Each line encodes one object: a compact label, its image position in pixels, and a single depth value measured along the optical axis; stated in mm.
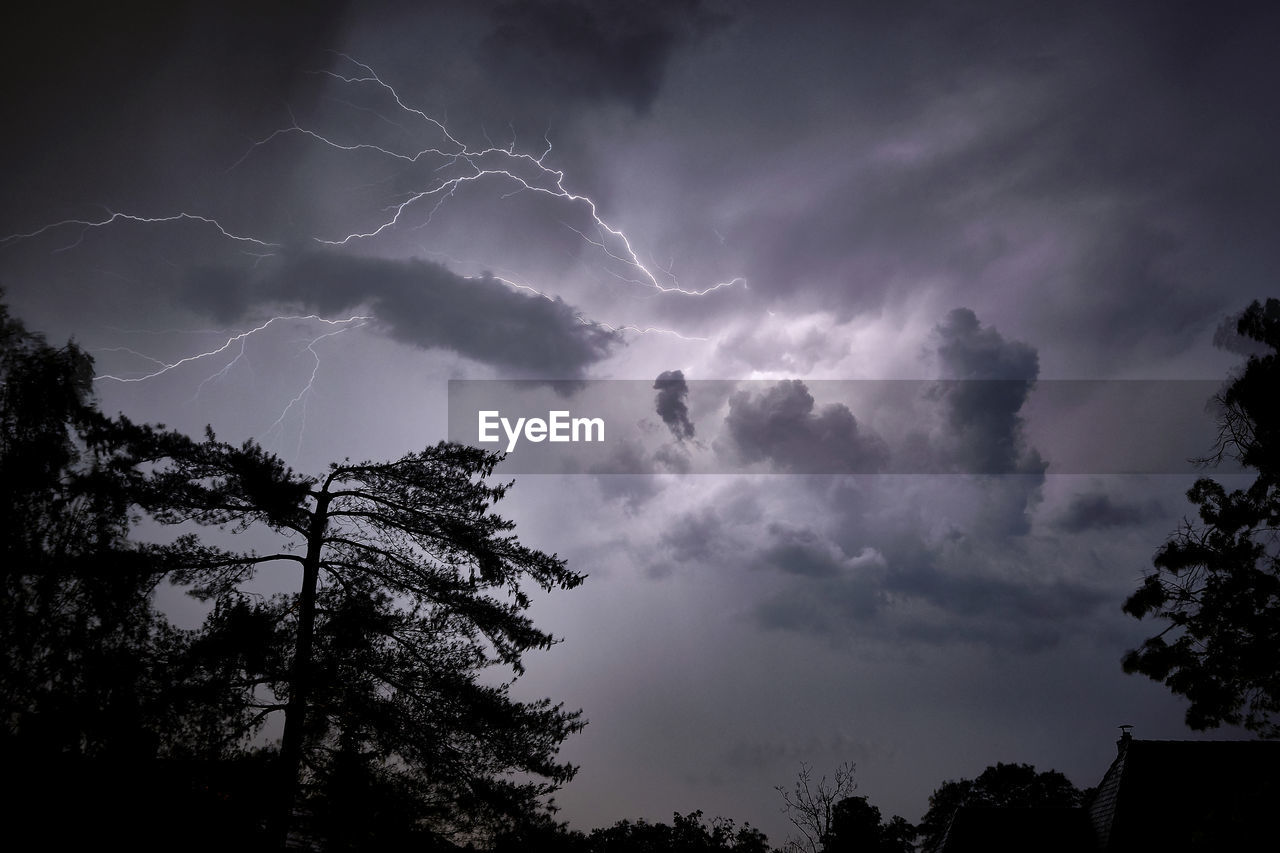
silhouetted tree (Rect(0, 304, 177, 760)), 10336
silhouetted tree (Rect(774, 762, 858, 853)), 29469
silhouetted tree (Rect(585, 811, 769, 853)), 48031
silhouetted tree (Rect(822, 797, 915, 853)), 43594
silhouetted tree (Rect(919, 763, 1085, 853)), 51094
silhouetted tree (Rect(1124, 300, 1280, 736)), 13672
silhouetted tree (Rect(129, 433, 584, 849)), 10930
